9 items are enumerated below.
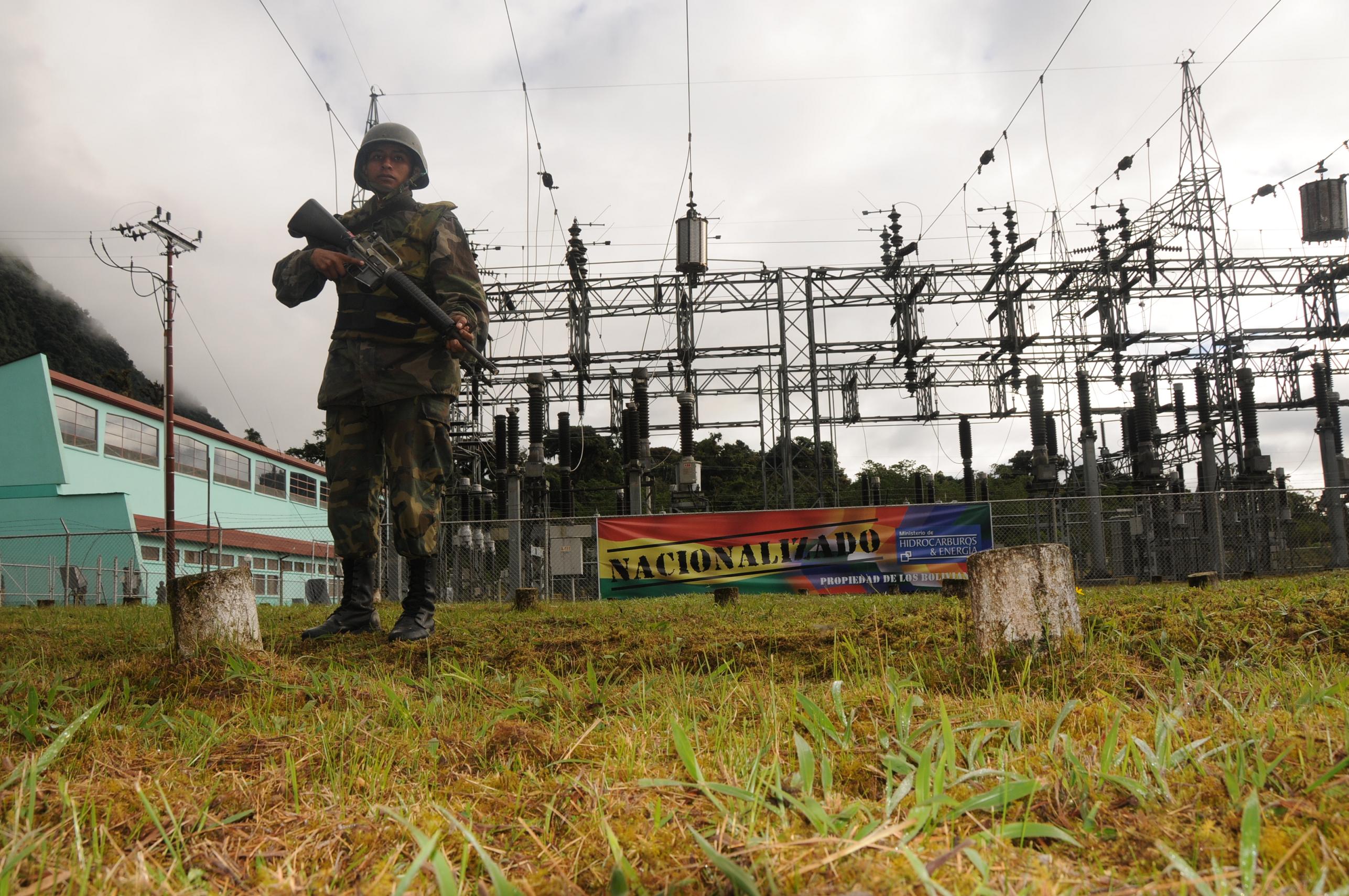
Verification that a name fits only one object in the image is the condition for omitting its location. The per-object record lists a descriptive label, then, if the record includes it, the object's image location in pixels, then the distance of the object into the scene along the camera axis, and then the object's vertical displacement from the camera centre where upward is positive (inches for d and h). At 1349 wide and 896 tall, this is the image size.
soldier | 152.5 +24.0
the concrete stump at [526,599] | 252.8 -21.8
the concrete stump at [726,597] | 252.1 -23.7
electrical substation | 751.7 +145.1
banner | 463.2 -18.4
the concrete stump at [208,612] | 119.2 -10.3
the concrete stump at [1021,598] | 104.9 -11.3
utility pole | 851.4 +276.8
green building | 883.4 +65.5
